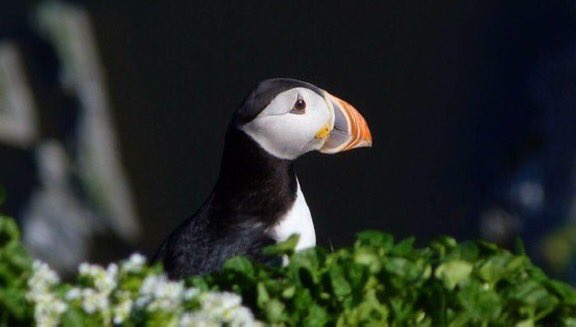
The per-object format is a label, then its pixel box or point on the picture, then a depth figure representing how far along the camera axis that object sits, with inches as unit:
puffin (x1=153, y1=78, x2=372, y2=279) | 447.5
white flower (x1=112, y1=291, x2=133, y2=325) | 297.6
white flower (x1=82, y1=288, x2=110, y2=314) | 296.8
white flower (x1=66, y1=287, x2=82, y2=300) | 295.1
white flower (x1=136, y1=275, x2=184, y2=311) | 293.0
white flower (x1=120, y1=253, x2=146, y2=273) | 303.1
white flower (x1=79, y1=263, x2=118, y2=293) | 300.0
